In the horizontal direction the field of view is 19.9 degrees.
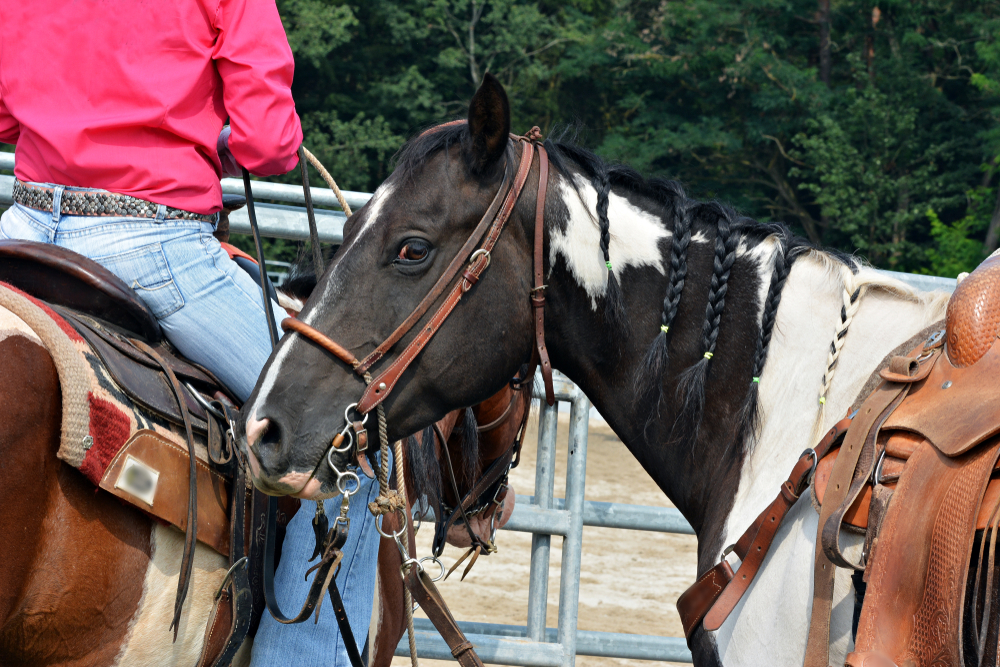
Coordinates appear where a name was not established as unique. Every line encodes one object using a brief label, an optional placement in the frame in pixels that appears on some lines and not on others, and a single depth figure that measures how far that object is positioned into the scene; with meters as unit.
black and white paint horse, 4.16
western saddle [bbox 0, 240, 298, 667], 4.18
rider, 4.24
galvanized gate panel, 5.22
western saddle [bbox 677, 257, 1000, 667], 3.90
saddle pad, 4.06
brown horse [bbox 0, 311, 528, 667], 4.01
